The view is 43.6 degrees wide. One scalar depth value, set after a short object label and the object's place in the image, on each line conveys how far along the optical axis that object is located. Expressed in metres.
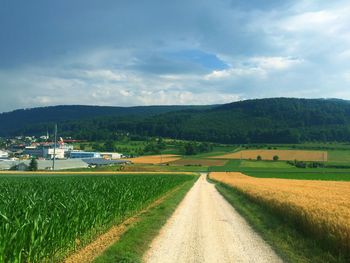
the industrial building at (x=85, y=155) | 188.84
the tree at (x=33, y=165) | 119.94
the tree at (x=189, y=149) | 171.85
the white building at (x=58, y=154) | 197.30
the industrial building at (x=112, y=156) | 177.50
